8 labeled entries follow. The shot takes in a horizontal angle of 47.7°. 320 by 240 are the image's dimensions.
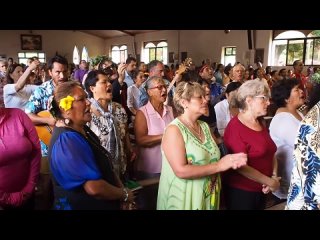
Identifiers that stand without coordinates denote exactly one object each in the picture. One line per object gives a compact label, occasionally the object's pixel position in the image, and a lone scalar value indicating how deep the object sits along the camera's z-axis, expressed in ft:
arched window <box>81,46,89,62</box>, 68.88
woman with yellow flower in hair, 5.33
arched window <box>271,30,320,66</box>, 40.73
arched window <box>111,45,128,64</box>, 65.21
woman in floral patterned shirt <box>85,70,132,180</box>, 7.79
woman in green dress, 6.02
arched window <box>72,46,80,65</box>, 68.03
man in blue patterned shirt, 8.59
